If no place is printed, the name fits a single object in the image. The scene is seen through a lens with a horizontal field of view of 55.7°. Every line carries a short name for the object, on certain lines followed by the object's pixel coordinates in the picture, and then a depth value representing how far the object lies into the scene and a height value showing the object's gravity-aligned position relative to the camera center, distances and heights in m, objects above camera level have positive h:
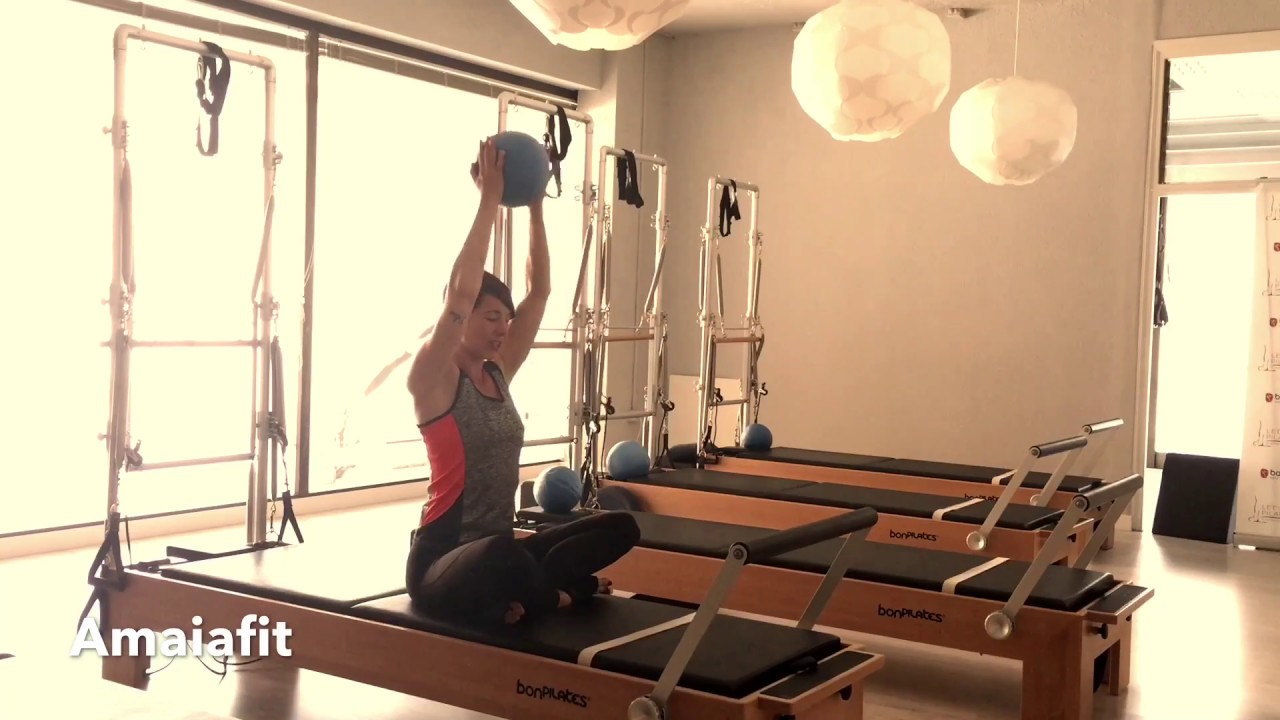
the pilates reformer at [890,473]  5.45 -0.67
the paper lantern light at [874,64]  3.21 +0.72
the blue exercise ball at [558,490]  4.38 -0.62
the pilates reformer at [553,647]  2.44 -0.74
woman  2.69 -0.39
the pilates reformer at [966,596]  3.15 -0.75
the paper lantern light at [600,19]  2.60 +0.66
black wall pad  6.29 -0.82
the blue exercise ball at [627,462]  5.25 -0.61
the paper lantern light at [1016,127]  4.22 +0.73
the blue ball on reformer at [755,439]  6.25 -0.58
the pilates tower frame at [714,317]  5.86 +0.04
